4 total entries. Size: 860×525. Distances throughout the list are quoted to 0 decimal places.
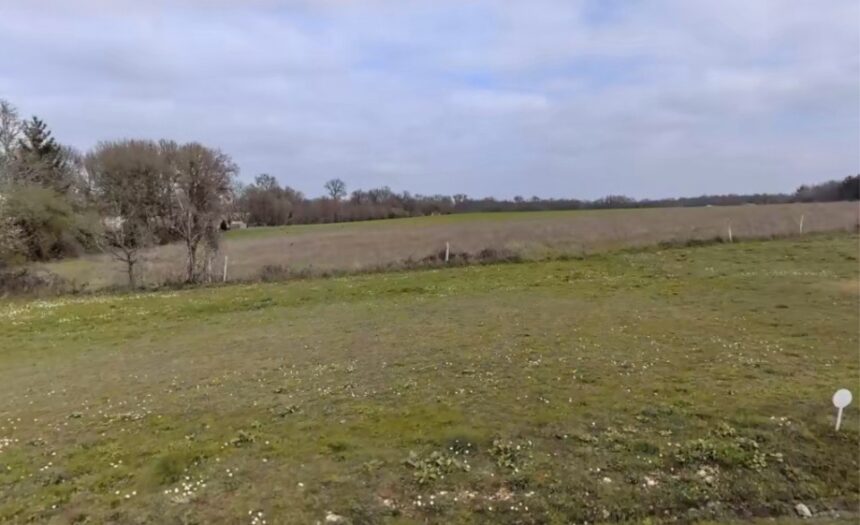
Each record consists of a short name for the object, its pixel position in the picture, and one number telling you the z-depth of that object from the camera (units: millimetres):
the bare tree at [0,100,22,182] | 30653
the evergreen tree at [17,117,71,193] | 29594
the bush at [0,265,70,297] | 20375
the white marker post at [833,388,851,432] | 4961
